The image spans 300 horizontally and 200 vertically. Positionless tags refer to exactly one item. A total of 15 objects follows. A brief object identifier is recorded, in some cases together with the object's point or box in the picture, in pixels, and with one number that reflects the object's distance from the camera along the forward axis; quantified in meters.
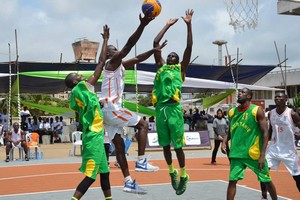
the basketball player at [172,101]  6.86
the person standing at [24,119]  24.65
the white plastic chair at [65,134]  26.61
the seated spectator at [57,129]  26.38
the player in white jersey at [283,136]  8.07
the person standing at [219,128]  14.77
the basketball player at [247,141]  6.55
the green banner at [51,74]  20.89
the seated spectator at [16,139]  16.62
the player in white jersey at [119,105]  6.66
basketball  6.43
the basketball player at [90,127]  6.18
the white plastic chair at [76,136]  19.83
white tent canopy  22.05
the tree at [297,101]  34.44
